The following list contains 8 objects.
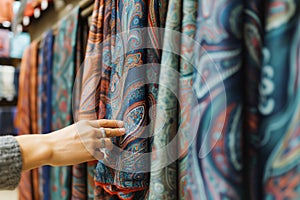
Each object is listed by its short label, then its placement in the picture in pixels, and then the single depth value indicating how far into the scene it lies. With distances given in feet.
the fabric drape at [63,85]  3.44
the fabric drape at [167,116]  1.95
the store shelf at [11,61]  6.91
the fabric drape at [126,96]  2.12
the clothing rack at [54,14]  3.46
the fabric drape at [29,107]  4.51
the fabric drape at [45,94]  3.97
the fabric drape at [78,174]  3.10
